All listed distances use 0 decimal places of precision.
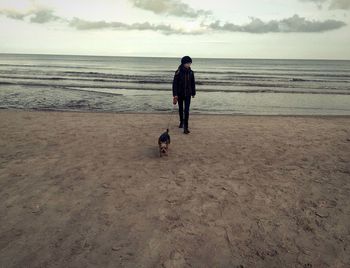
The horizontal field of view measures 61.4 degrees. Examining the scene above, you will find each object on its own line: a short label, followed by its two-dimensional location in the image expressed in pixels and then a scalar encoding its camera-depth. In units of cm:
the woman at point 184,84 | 828
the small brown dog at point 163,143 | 662
